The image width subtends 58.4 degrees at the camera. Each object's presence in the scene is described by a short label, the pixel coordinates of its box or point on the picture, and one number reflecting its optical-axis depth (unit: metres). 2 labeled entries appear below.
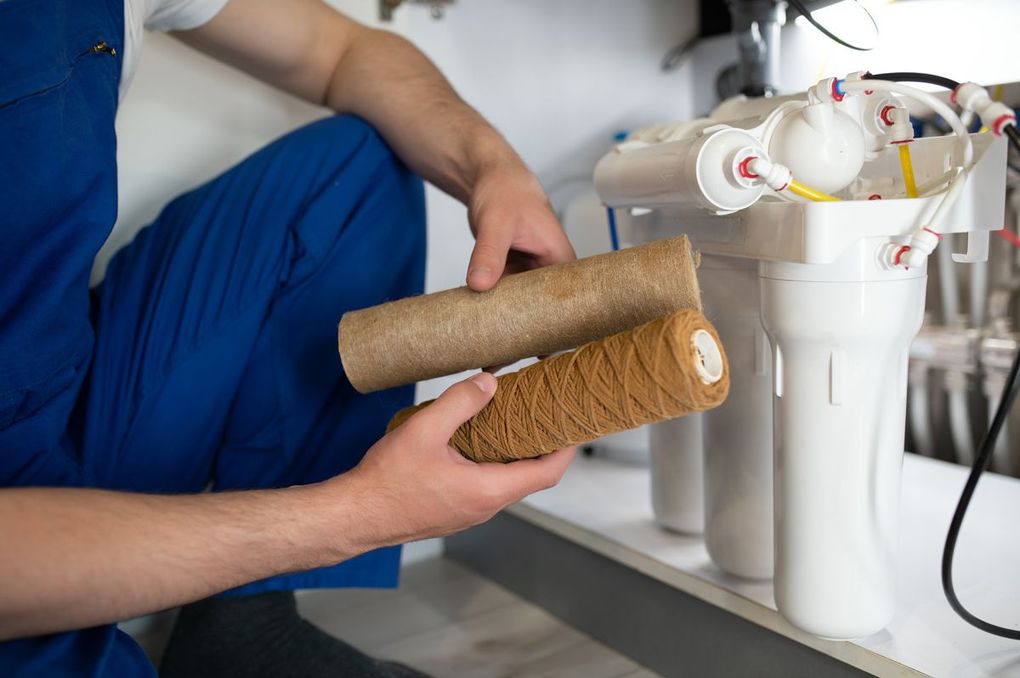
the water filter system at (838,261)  0.66
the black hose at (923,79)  0.70
